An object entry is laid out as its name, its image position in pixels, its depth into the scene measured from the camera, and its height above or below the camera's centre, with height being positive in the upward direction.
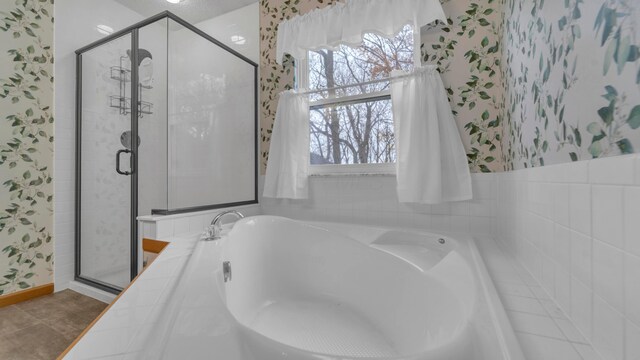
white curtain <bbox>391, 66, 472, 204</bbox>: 1.58 +0.19
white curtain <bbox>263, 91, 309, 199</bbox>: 2.03 +0.26
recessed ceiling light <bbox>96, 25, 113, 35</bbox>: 2.31 +1.38
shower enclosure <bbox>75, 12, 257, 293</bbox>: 1.69 +0.36
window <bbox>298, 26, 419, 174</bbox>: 1.86 +0.60
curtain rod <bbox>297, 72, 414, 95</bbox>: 1.71 +0.70
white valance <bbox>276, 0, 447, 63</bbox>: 1.64 +1.09
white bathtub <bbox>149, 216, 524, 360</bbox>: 0.49 -0.38
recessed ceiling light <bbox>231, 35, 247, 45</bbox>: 2.46 +1.35
